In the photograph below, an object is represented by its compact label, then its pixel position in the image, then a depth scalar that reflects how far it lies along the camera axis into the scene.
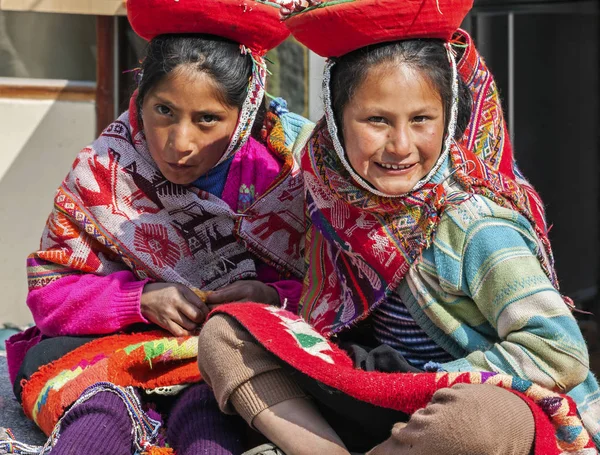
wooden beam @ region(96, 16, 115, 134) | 5.07
